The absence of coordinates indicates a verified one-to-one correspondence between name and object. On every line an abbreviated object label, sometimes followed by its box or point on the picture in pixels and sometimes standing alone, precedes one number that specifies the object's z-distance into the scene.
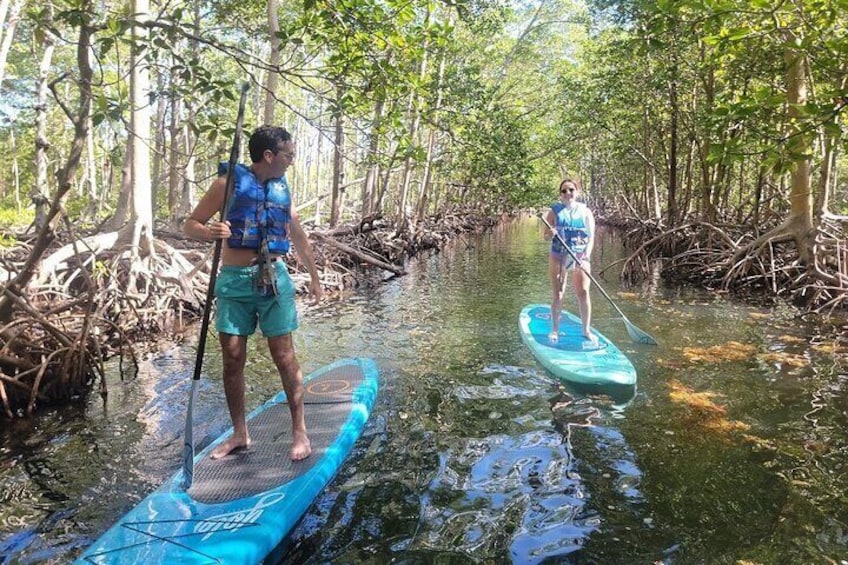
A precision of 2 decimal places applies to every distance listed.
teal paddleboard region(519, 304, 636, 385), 4.94
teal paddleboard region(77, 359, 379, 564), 2.45
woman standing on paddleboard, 5.89
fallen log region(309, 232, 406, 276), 12.12
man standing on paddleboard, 3.17
